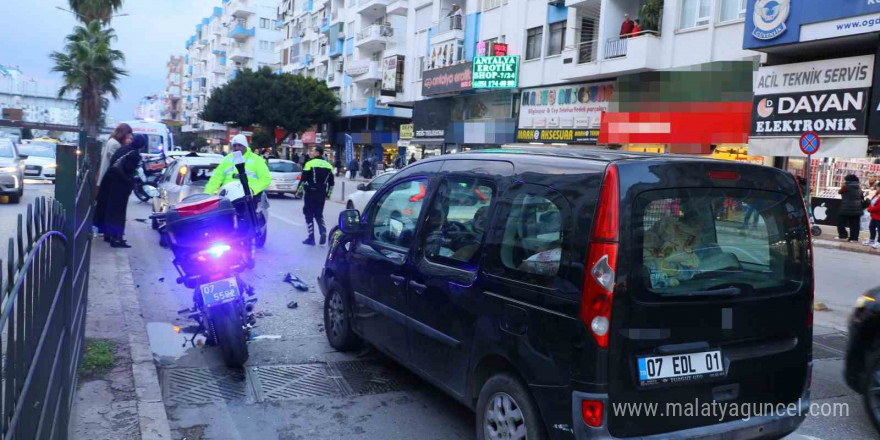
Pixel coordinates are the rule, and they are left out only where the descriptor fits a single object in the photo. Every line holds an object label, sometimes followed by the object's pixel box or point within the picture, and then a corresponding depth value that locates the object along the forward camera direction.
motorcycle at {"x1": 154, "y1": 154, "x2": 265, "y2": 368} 5.06
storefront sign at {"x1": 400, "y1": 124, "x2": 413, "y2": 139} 44.34
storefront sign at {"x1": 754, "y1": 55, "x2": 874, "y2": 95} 17.94
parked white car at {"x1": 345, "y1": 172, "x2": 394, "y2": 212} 14.83
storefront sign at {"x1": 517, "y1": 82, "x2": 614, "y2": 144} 26.14
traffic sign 17.23
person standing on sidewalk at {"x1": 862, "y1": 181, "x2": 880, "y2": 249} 16.19
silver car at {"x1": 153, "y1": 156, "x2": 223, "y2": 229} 11.90
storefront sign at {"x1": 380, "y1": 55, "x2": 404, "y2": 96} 40.97
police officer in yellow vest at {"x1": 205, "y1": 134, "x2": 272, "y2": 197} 8.45
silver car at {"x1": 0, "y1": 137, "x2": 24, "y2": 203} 15.18
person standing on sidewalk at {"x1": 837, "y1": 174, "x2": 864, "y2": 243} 17.19
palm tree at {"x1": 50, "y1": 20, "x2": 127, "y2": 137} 37.94
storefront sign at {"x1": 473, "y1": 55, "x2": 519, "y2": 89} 30.12
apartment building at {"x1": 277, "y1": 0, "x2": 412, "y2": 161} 47.81
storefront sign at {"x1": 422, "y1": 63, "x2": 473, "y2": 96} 32.16
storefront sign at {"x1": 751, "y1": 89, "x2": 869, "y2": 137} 18.08
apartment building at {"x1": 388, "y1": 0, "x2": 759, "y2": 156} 21.88
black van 2.99
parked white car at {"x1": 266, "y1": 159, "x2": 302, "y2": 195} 23.08
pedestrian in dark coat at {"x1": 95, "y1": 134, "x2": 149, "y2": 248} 9.97
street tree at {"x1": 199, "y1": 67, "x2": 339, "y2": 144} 54.88
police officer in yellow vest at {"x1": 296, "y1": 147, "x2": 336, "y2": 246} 11.81
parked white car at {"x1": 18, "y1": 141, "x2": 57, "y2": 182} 22.41
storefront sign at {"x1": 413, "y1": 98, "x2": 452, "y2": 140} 36.38
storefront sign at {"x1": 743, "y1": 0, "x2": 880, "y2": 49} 17.19
